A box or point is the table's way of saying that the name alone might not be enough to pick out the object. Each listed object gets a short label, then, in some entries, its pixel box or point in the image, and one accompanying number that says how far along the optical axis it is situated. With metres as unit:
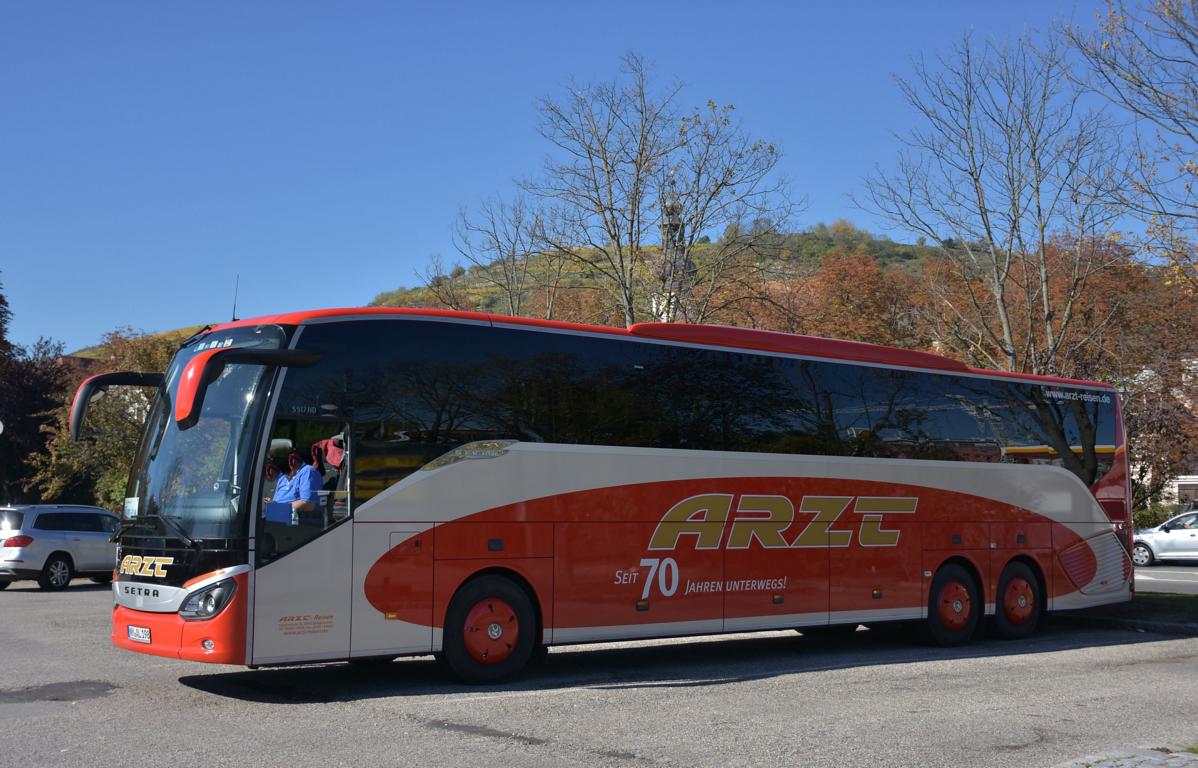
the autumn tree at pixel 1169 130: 15.39
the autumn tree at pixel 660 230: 26.41
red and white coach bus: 9.99
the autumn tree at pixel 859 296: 61.63
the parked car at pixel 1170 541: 33.84
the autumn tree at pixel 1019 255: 21.89
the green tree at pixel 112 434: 40.34
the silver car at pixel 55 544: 23.98
